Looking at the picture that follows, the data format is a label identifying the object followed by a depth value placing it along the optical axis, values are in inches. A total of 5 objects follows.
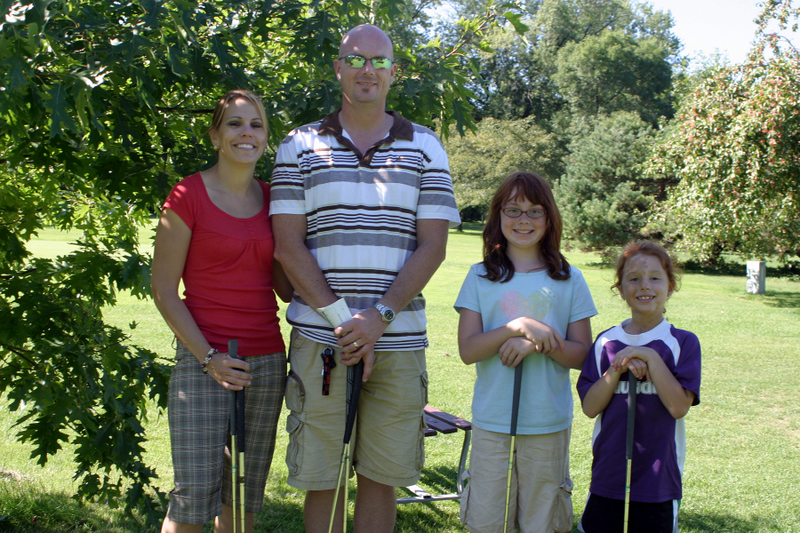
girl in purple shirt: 107.6
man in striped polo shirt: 113.4
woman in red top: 108.8
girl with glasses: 115.0
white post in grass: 733.9
